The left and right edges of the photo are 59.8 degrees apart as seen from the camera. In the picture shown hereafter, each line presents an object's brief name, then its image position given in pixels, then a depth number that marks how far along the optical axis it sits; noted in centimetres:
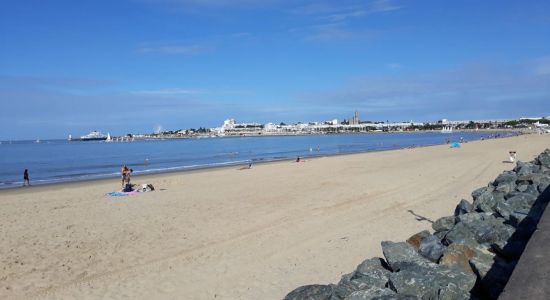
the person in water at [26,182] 2605
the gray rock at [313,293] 444
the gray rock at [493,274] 406
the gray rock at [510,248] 493
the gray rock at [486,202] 774
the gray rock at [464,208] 801
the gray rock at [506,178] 1063
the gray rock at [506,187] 944
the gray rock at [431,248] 542
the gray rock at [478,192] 914
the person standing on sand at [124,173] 2089
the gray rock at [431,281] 407
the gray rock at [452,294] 390
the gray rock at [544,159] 1341
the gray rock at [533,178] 911
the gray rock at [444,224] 750
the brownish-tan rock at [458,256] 486
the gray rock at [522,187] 901
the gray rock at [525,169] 1122
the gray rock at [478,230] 562
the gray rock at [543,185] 800
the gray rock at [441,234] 646
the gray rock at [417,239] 639
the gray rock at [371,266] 521
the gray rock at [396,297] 381
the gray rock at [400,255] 504
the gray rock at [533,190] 800
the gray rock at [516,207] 618
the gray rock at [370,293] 411
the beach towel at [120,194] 1791
